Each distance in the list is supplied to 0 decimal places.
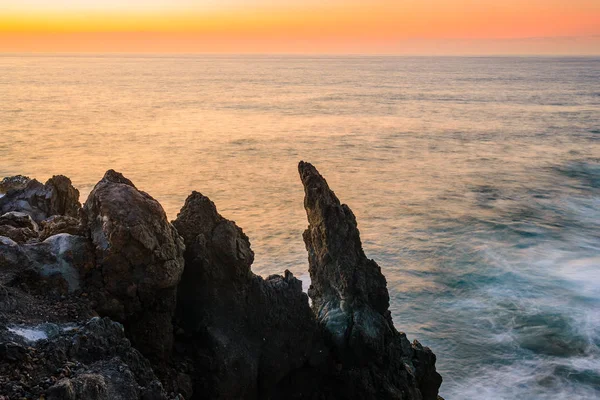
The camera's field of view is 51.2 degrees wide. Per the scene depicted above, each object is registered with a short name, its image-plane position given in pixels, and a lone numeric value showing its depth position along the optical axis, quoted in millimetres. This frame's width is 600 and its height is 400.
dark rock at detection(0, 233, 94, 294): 10430
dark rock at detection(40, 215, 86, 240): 12391
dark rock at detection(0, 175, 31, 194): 18650
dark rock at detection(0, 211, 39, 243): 12562
